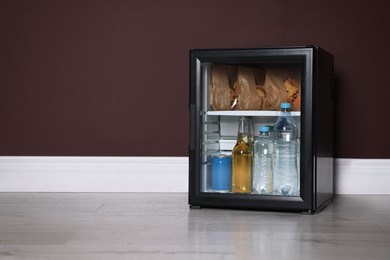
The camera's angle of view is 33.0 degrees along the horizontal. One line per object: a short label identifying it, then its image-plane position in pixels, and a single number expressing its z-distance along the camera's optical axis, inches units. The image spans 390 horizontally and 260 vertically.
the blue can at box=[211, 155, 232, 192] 101.3
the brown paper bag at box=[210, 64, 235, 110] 102.6
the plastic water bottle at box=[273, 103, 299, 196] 98.5
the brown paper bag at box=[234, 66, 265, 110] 102.4
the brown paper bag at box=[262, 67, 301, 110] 101.0
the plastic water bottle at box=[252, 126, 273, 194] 100.2
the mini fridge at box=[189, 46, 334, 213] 95.1
